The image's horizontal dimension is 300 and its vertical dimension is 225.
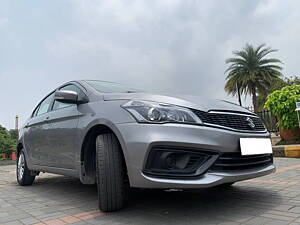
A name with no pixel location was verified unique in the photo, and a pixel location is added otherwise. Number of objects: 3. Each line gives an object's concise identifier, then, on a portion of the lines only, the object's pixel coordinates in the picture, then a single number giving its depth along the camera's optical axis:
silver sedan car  2.30
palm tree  25.45
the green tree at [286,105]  8.48
